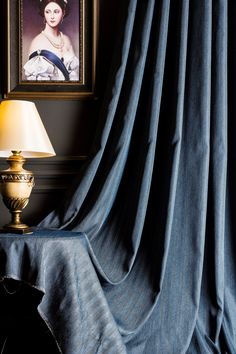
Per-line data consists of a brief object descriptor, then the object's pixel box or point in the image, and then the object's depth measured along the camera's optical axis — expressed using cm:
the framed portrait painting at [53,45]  185
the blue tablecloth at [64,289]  137
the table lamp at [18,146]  150
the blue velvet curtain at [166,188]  167
